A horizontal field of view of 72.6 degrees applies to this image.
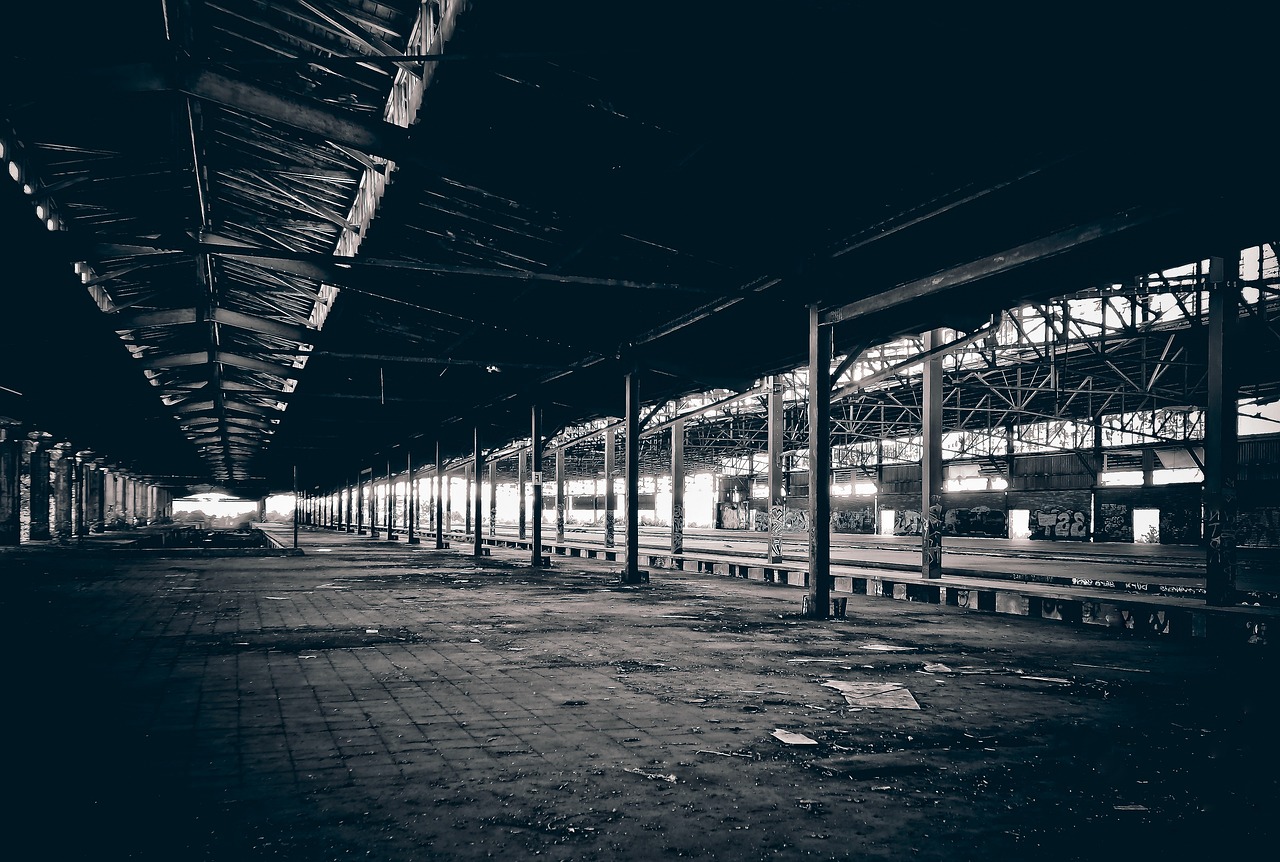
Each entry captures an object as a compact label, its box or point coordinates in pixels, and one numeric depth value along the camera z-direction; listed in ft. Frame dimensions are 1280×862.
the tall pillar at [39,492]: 117.19
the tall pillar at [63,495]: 136.77
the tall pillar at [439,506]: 105.52
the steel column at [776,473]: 73.15
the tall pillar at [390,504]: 148.11
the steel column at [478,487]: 93.25
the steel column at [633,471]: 58.70
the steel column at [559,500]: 122.88
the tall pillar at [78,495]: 144.66
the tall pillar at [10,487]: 104.47
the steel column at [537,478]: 72.69
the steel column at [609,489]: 100.01
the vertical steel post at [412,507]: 134.51
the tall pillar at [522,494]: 130.95
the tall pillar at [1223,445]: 39.47
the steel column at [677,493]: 89.61
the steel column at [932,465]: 57.72
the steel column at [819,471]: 39.68
